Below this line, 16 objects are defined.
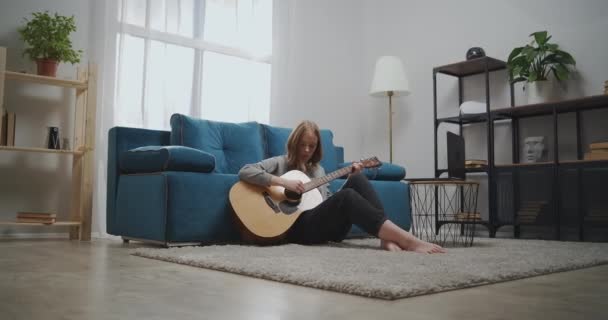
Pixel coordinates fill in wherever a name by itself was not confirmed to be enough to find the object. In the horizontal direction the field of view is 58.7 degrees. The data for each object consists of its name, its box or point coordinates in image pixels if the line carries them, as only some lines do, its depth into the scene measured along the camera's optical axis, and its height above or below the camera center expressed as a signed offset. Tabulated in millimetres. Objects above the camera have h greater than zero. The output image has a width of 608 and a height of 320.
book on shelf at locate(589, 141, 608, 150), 3260 +328
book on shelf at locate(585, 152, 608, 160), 3246 +265
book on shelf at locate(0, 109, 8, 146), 3164 +381
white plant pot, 3682 +732
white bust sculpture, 3748 +344
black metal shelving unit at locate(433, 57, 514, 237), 3814 +611
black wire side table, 4184 -61
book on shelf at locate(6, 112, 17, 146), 3168 +369
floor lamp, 4535 +1003
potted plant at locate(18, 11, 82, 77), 3271 +923
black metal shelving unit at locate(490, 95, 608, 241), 3258 +126
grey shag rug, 1346 -219
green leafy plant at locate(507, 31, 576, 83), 3672 +944
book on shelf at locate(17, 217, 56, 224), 3135 -161
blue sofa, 2570 +80
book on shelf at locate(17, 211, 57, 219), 3141 -132
